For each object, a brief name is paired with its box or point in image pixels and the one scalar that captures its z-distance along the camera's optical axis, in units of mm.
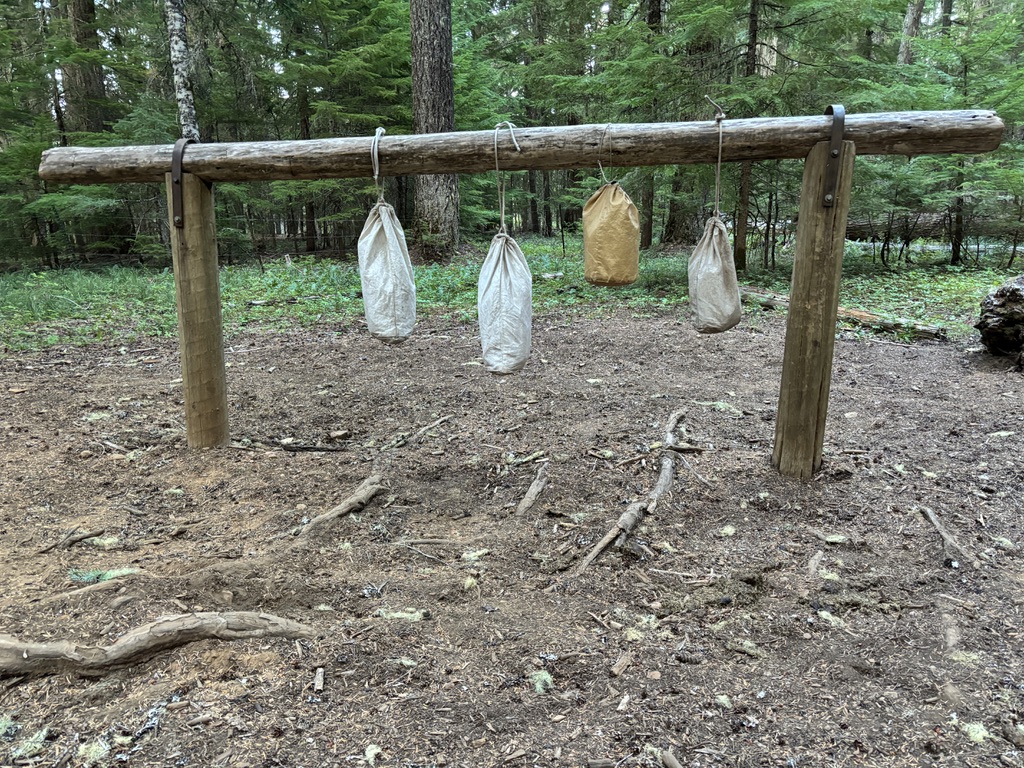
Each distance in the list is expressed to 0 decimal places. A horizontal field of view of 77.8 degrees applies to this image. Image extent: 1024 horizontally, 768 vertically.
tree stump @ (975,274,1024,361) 5371
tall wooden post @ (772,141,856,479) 3164
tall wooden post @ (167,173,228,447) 3668
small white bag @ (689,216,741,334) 3295
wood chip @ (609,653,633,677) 2201
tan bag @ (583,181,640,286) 3213
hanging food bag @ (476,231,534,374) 3260
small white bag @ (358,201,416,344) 3385
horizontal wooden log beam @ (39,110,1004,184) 2990
